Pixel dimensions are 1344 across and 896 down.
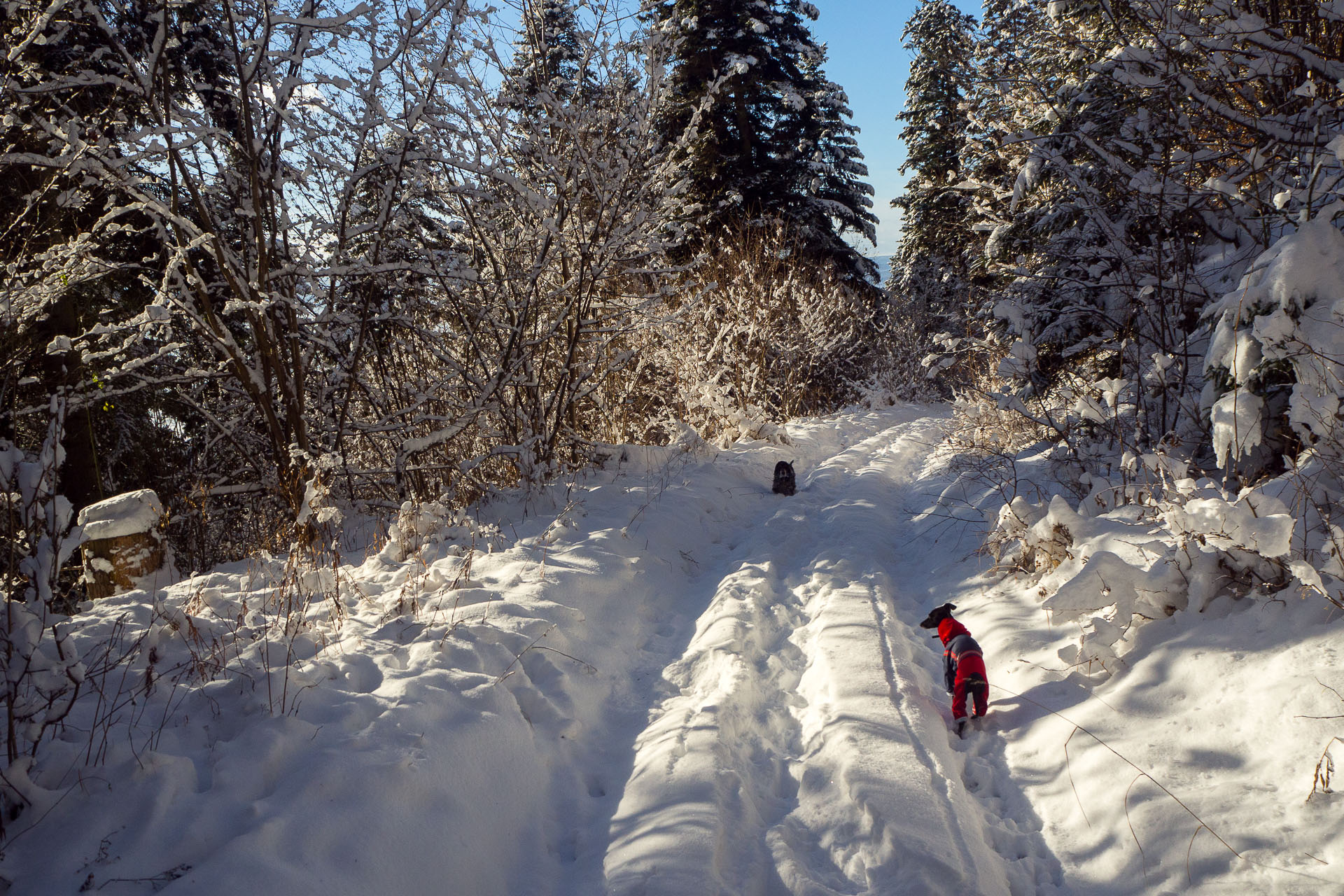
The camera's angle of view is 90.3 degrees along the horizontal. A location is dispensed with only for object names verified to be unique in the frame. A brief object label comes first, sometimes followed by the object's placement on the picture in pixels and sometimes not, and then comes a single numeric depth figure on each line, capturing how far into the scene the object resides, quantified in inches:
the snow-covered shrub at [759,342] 462.0
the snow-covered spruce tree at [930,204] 882.1
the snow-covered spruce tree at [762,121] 697.6
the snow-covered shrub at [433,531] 193.6
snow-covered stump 164.6
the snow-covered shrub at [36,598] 86.7
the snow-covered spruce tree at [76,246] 163.2
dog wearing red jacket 126.3
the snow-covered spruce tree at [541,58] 257.6
